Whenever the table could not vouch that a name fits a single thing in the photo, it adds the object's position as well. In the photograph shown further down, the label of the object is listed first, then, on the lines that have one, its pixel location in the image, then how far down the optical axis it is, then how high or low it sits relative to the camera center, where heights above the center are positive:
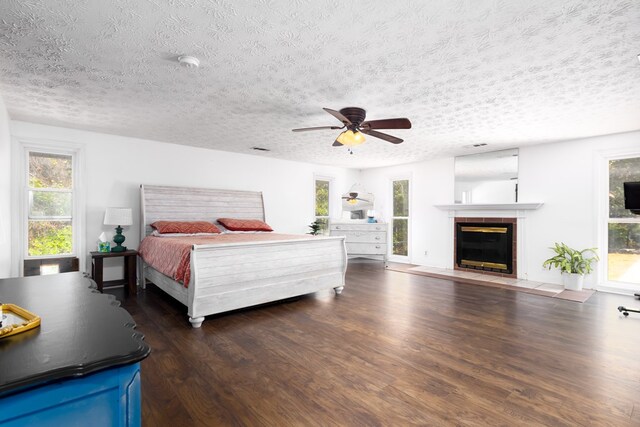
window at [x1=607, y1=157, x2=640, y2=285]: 4.64 -0.19
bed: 3.33 -0.61
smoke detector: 2.50 +1.16
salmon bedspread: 3.35 -0.44
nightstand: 4.29 -0.73
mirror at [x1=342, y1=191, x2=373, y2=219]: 7.79 +0.20
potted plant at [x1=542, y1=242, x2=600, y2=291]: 4.85 -0.70
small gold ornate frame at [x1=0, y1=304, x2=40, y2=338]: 0.92 -0.33
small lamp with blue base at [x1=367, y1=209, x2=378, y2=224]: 7.44 -0.03
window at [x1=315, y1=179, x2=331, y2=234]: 7.68 +0.26
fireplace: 5.80 -0.54
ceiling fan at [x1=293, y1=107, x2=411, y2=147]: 3.18 +0.89
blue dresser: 0.70 -0.36
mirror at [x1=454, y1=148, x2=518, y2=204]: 5.75 +0.70
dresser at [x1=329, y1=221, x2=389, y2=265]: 7.14 -0.48
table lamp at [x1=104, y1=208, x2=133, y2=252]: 4.46 -0.11
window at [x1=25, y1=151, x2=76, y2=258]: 4.43 +0.09
